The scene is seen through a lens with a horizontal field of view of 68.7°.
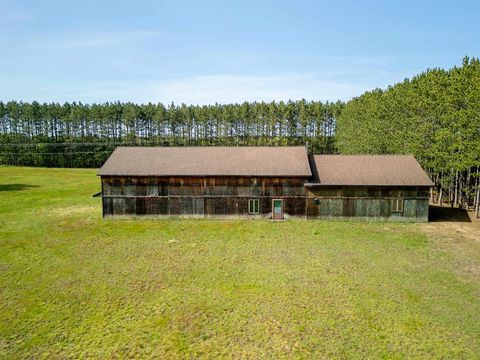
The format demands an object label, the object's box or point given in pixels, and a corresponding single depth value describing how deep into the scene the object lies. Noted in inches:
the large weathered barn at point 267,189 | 1266.0
